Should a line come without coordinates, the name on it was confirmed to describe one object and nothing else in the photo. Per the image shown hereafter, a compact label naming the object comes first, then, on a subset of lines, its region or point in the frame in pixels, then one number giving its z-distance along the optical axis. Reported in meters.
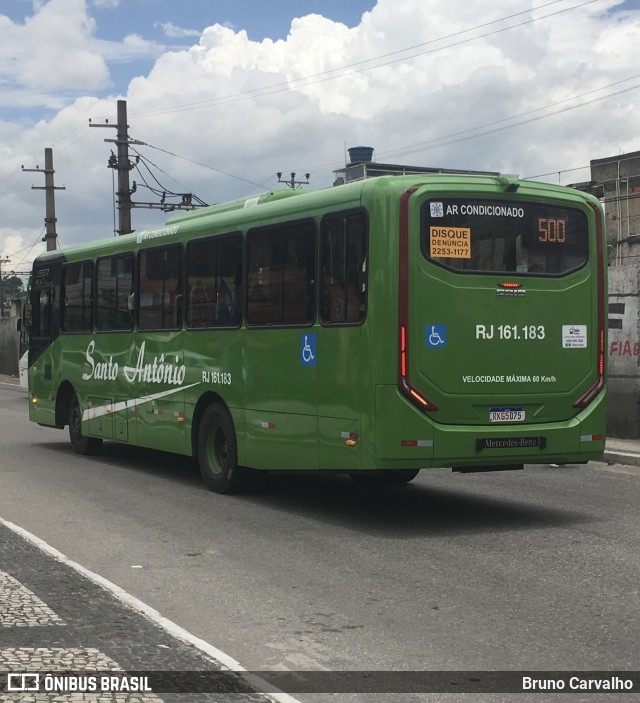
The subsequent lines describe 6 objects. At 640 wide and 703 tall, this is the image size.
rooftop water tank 60.66
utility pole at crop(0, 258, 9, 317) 76.64
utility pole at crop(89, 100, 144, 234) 36.47
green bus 9.63
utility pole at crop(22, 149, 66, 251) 47.16
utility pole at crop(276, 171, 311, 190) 60.79
